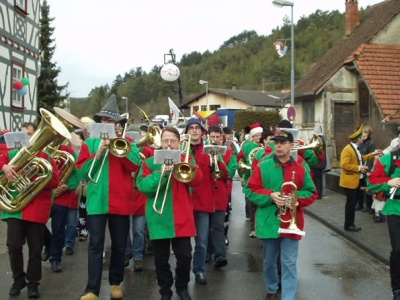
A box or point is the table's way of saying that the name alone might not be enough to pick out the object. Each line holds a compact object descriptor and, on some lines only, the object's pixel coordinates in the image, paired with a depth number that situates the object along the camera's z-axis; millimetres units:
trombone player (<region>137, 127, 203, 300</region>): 5438
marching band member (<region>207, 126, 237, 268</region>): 6969
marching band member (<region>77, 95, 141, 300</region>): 5602
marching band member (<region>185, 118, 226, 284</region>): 6477
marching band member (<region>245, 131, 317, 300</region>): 5293
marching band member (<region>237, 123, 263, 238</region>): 9125
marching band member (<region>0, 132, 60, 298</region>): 5805
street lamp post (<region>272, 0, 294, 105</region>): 20395
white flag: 13405
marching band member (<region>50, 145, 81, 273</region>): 7105
